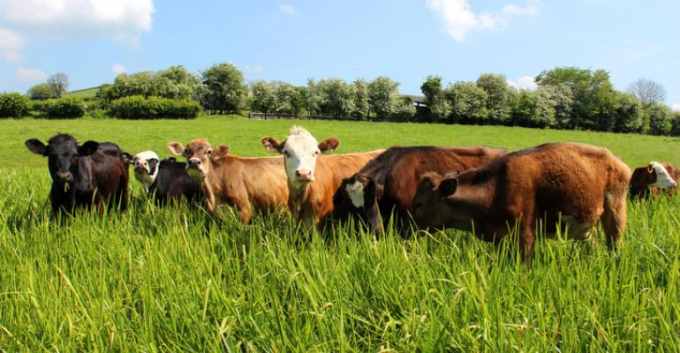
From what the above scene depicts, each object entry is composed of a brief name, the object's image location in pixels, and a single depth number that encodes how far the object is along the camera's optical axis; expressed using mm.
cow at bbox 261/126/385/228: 5898
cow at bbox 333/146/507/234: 5801
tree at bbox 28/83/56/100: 99000
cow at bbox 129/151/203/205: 9102
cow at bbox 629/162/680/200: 8797
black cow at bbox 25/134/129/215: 6543
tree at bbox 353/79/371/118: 69062
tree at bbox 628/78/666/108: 98156
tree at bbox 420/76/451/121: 69375
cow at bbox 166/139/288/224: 7375
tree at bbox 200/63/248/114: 78312
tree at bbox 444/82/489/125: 69562
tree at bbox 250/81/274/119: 75875
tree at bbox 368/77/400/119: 69875
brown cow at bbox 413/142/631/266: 4809
